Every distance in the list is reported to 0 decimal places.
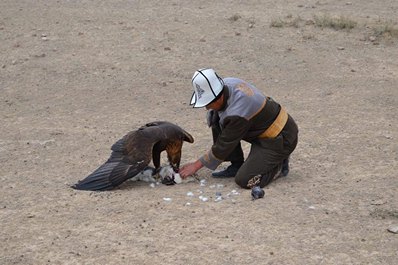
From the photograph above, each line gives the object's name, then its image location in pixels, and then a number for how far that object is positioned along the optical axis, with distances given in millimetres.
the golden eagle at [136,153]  12023
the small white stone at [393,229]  9984
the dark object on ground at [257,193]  11422
